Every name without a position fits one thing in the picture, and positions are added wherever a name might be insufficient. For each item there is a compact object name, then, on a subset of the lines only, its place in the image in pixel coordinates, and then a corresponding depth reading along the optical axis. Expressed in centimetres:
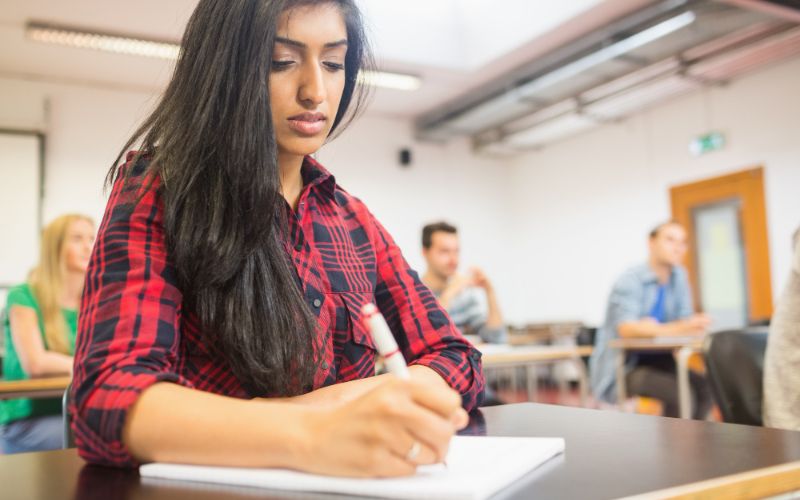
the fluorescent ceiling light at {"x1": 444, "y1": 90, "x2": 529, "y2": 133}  705
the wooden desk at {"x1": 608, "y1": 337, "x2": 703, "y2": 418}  345
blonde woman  257
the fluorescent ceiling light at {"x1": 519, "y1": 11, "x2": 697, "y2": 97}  529
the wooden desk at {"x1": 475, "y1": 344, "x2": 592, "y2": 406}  338
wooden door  647
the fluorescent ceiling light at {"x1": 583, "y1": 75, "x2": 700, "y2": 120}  677
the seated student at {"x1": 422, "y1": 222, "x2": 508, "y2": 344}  431
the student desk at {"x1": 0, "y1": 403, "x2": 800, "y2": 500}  57
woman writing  71
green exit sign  681
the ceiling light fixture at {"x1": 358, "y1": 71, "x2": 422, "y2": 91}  674
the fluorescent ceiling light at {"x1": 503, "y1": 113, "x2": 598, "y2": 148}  807
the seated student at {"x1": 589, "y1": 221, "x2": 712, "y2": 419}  389
